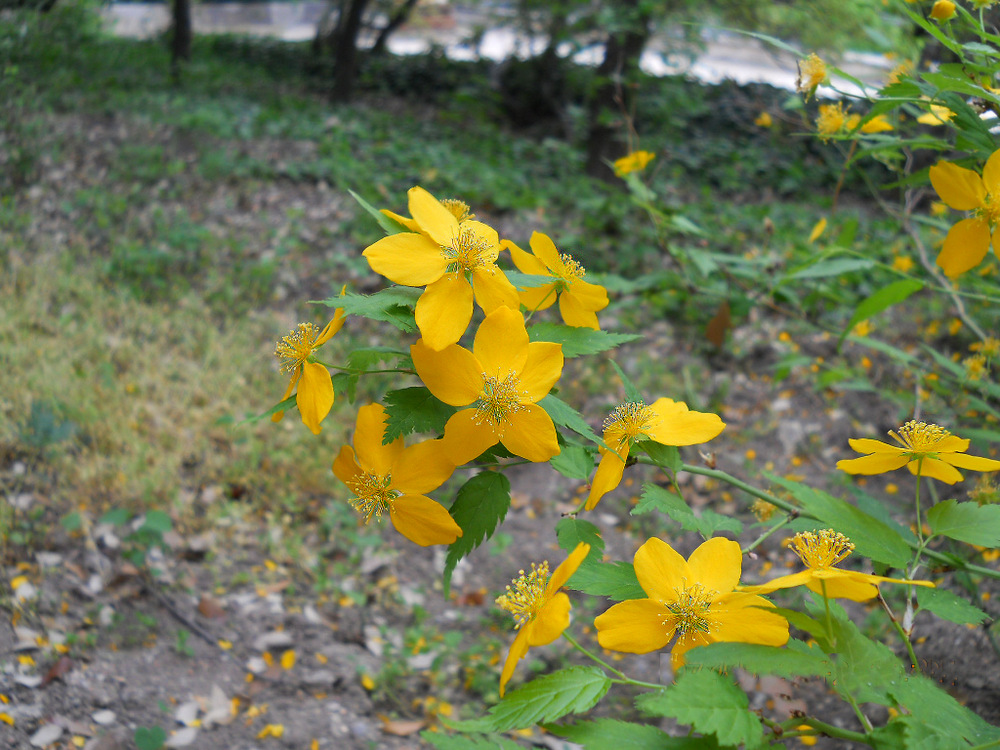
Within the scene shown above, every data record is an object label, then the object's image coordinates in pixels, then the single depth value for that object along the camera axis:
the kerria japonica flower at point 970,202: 0.33
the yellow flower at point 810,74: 0.41
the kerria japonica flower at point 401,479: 0.28
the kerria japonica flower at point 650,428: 0.29
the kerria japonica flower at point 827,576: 0.25
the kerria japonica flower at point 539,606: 0.26
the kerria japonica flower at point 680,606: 0.27
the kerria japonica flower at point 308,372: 0.28
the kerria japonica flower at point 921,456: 0.30
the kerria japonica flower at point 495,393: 0.27
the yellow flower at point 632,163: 0.71
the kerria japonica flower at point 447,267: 0.27
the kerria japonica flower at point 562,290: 0.31
